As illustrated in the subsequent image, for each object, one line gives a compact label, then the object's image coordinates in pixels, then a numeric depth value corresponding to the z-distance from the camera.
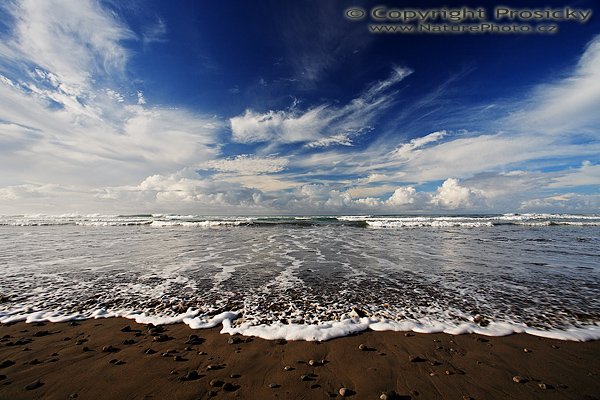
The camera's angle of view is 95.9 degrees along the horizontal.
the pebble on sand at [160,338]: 4.77
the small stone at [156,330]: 5.07
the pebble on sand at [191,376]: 3.68
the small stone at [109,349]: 4.43
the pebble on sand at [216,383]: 3.54
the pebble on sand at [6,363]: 3.97
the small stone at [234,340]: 4.65
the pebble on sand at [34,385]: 3.51
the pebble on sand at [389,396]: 3.29
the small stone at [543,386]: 3.49
